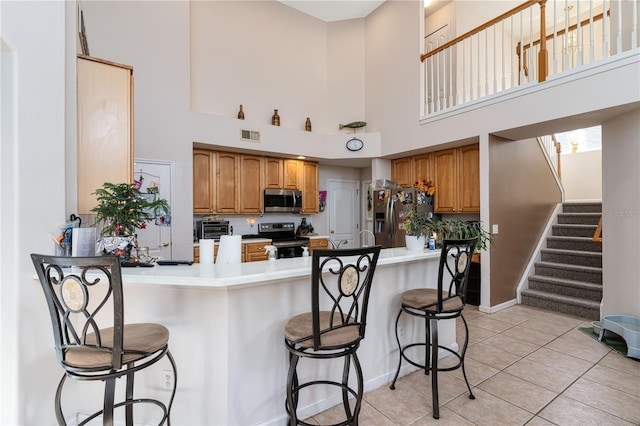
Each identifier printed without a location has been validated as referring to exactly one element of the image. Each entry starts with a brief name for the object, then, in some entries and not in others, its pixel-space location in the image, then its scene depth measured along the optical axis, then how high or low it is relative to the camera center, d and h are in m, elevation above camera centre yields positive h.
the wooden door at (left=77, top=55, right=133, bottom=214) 2.11 +0.64
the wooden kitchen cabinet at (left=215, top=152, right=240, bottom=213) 4.86 +0.52
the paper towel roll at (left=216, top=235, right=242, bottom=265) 1.85 -0.22
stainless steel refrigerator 4.82 +0.04
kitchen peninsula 1.65 -0.66
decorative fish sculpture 5.64 +1.66
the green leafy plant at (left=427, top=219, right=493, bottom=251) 2.35 -0.14
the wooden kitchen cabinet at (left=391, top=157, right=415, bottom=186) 5.47 +0.78
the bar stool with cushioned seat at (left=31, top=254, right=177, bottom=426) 1.20 -0.55
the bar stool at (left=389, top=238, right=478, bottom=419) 1.97 -0.62
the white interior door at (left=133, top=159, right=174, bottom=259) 4.03 +0.31
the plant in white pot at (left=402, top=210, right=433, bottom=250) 2.56 -0.13
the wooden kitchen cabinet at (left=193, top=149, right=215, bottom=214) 4.66 +0.53
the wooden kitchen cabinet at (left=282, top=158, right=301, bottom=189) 5.56 +0.75
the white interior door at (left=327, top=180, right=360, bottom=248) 6.43 +0.08
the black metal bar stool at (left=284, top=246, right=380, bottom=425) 1.44 -0.61
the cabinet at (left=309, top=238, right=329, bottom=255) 5.49 -0.55
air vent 4.86 +1.28
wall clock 5.62 +1.28
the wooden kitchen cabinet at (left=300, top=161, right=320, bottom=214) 5.76 +0.51
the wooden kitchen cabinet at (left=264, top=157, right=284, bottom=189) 5.36 +0.72
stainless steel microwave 5.31 +0.23
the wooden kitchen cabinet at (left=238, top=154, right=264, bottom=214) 5.09 +0.52
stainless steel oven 5.06 -0.45
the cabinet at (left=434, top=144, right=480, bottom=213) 4.54 +0.51
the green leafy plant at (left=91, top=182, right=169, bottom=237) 1.75 +0.04
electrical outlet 1.74 -0.95
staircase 3.93 -0.82
